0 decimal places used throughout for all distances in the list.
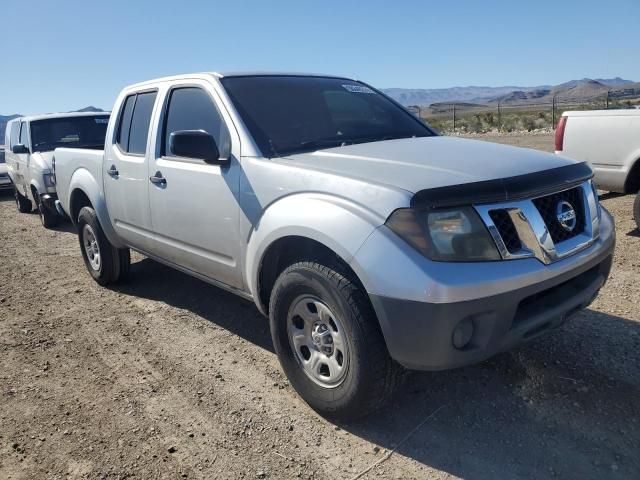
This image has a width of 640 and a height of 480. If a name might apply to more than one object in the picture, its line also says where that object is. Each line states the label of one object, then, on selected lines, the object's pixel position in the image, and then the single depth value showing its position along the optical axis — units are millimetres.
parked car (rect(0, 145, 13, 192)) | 14625
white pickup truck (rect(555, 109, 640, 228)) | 6074
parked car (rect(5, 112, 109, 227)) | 9305
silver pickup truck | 2439
